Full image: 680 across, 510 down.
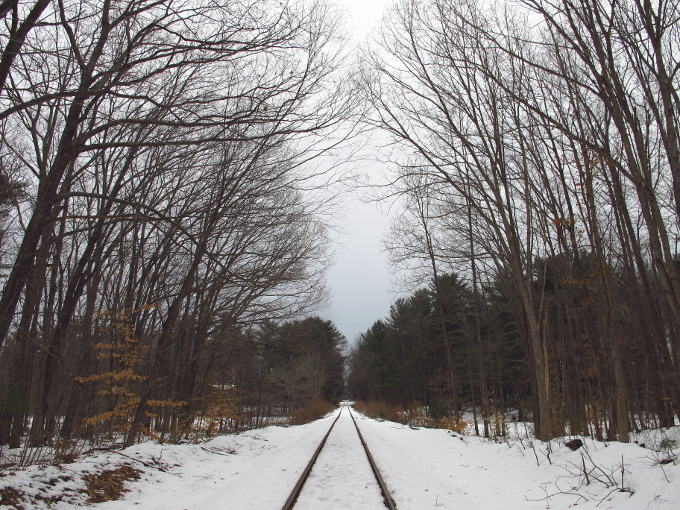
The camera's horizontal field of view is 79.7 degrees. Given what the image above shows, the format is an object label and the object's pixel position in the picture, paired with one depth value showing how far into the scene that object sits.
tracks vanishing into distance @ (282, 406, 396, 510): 5.60
